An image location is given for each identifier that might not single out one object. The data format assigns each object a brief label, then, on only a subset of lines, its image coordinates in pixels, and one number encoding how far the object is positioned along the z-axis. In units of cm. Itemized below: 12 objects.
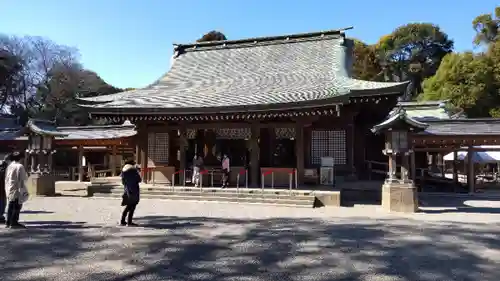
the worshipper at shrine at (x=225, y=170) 1464
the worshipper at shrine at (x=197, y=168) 1477
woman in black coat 761
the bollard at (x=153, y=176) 1589
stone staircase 1234
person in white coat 723
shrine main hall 1358
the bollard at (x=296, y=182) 1356
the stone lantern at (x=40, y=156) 1438
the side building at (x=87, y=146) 1983
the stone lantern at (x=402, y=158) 1096
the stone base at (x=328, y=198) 1216
